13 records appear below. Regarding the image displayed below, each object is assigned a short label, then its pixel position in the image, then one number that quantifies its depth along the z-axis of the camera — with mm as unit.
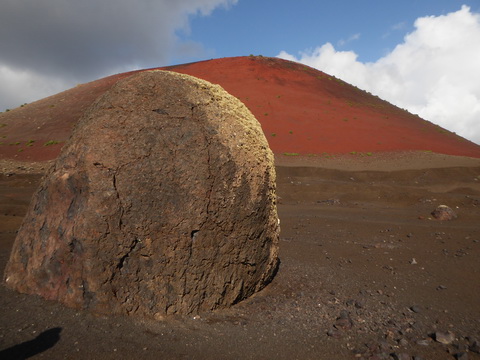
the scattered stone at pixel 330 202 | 10654
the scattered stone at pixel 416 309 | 3600
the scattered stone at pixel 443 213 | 8202
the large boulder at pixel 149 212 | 3012
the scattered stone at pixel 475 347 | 2892
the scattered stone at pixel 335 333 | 3045
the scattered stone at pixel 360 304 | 3642
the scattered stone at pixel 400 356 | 2722
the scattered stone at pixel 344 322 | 3191
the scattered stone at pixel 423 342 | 2971
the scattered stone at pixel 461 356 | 2772
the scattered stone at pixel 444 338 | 3010
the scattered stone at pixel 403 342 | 2949
